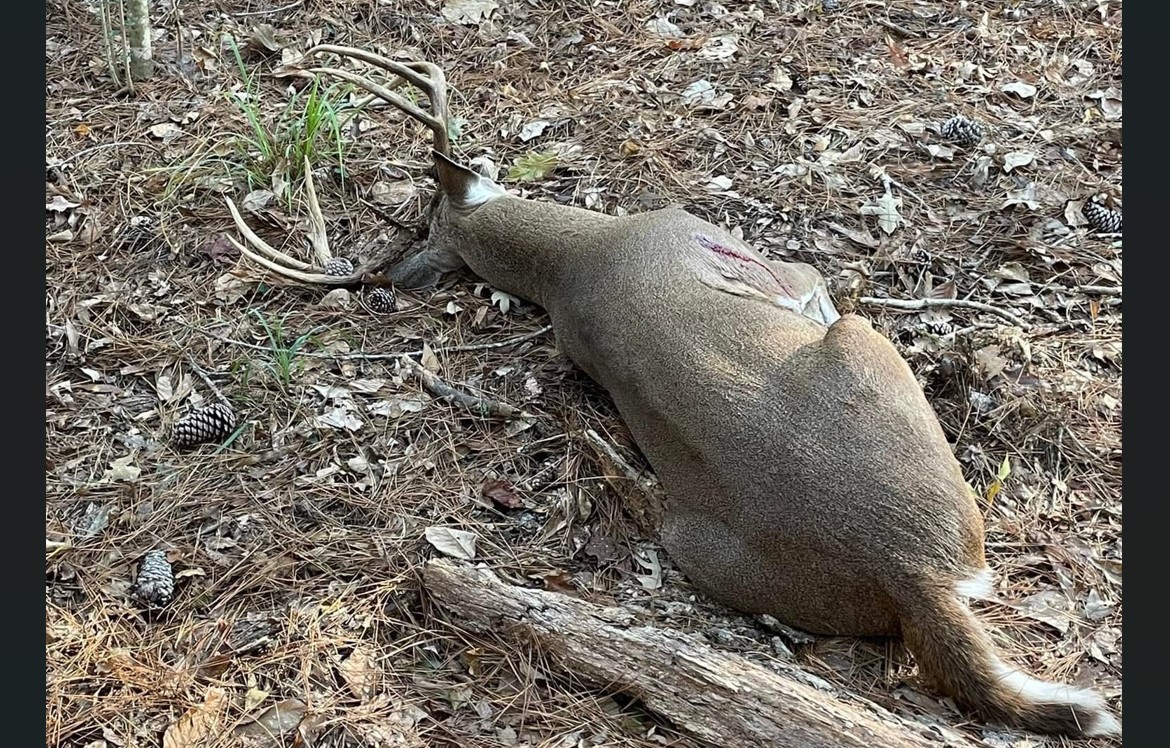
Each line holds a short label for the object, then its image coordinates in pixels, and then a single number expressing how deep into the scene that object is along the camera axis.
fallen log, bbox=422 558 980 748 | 2.47
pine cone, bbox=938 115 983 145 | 4.75
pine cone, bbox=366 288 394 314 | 4.44
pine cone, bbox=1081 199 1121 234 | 4.28
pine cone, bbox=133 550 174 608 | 3.23
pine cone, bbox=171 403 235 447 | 3.79
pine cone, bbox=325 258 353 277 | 4.55
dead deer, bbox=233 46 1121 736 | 2.67
